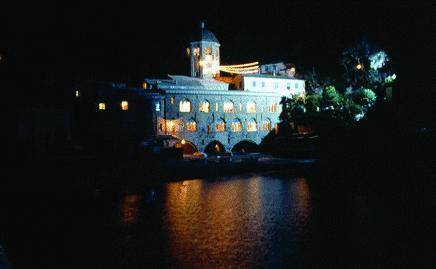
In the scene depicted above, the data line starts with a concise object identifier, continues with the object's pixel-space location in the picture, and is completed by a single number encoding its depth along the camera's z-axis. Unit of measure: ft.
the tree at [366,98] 152.15
